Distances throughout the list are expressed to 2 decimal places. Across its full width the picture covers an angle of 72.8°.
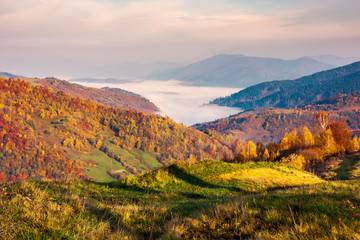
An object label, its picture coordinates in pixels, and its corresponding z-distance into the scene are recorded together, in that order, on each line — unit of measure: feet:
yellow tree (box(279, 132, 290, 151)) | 339.22
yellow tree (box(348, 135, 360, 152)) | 244.22
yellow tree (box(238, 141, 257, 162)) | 311.27
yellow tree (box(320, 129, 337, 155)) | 232.73
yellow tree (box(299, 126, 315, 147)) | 291.42
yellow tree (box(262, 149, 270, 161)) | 293.80
